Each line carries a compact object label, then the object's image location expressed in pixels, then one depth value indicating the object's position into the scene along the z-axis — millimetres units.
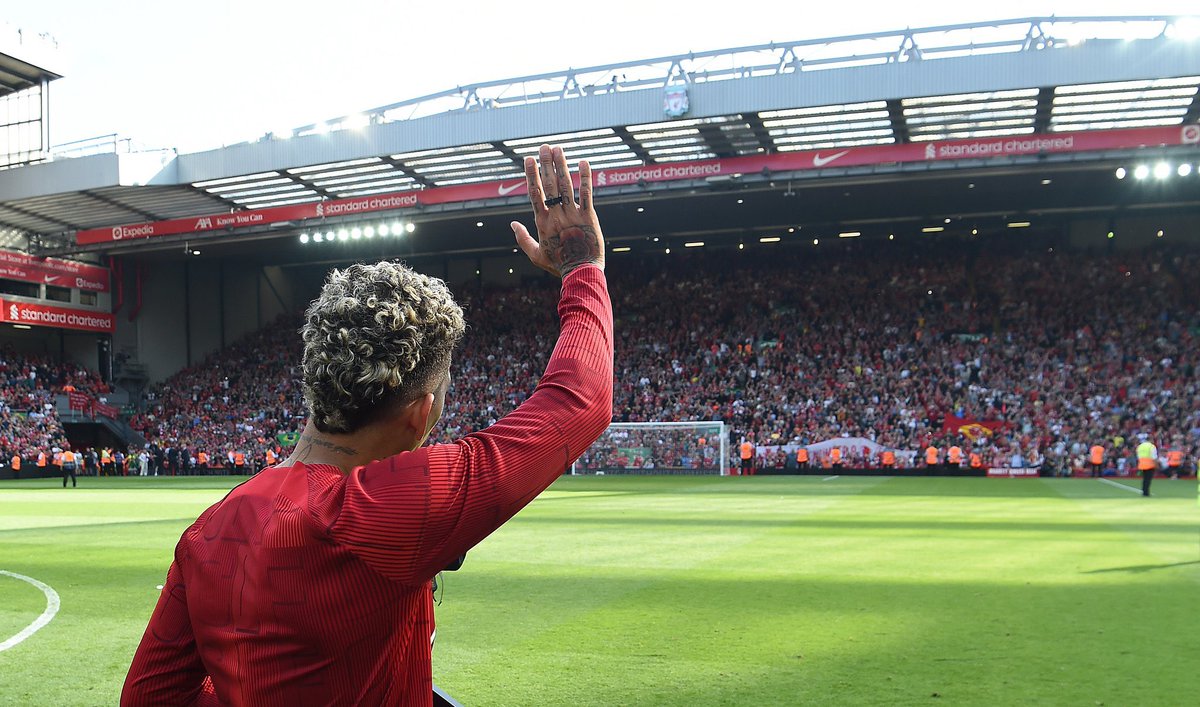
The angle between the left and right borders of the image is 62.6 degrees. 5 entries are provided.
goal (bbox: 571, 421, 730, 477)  35781
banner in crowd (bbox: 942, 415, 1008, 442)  33812
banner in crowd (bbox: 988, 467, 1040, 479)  31786
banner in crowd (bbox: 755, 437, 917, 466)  34281
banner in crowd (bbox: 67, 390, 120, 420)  44562
